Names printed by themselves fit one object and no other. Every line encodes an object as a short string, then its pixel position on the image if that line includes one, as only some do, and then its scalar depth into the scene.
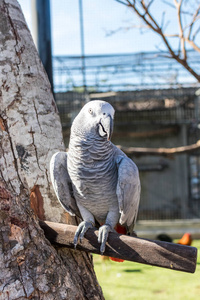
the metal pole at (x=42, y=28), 1.79
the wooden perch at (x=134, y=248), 0.89
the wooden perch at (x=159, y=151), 2.89
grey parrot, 1.07
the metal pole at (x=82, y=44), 4.40
